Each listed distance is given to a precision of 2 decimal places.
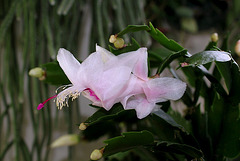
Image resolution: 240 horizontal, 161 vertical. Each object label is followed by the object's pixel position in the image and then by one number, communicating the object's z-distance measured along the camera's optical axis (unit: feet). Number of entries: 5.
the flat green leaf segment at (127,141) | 0.83
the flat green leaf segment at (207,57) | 0.82
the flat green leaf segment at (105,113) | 0.87
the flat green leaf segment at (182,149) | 0.87
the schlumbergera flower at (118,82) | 0.82
